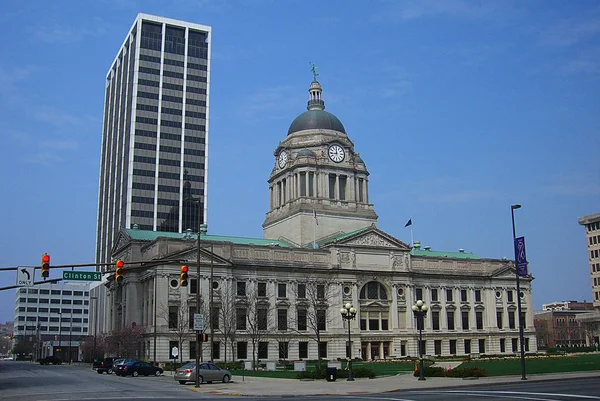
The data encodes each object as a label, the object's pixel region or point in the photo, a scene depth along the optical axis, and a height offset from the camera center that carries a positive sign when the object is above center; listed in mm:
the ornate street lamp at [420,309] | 49344 +784
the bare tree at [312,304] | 93938 +2452
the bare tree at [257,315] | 88838 +1021
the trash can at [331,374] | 48147 -3700
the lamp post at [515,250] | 43656 +4770
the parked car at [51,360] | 110500 -5394
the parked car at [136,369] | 60031 -3886
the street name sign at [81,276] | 37062 +2794
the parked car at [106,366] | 68812 -4109
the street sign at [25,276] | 34062 +2577
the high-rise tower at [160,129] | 143500 +42912
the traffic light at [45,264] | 32156 +2968
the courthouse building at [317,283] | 87688 +5533
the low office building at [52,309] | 194875 +5176
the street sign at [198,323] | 46697 +72
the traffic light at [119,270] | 34688 +2796
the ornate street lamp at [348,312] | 53000 +723
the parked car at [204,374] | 48281 -3586
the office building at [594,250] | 159750 +15741
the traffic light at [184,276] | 39562 +2802
